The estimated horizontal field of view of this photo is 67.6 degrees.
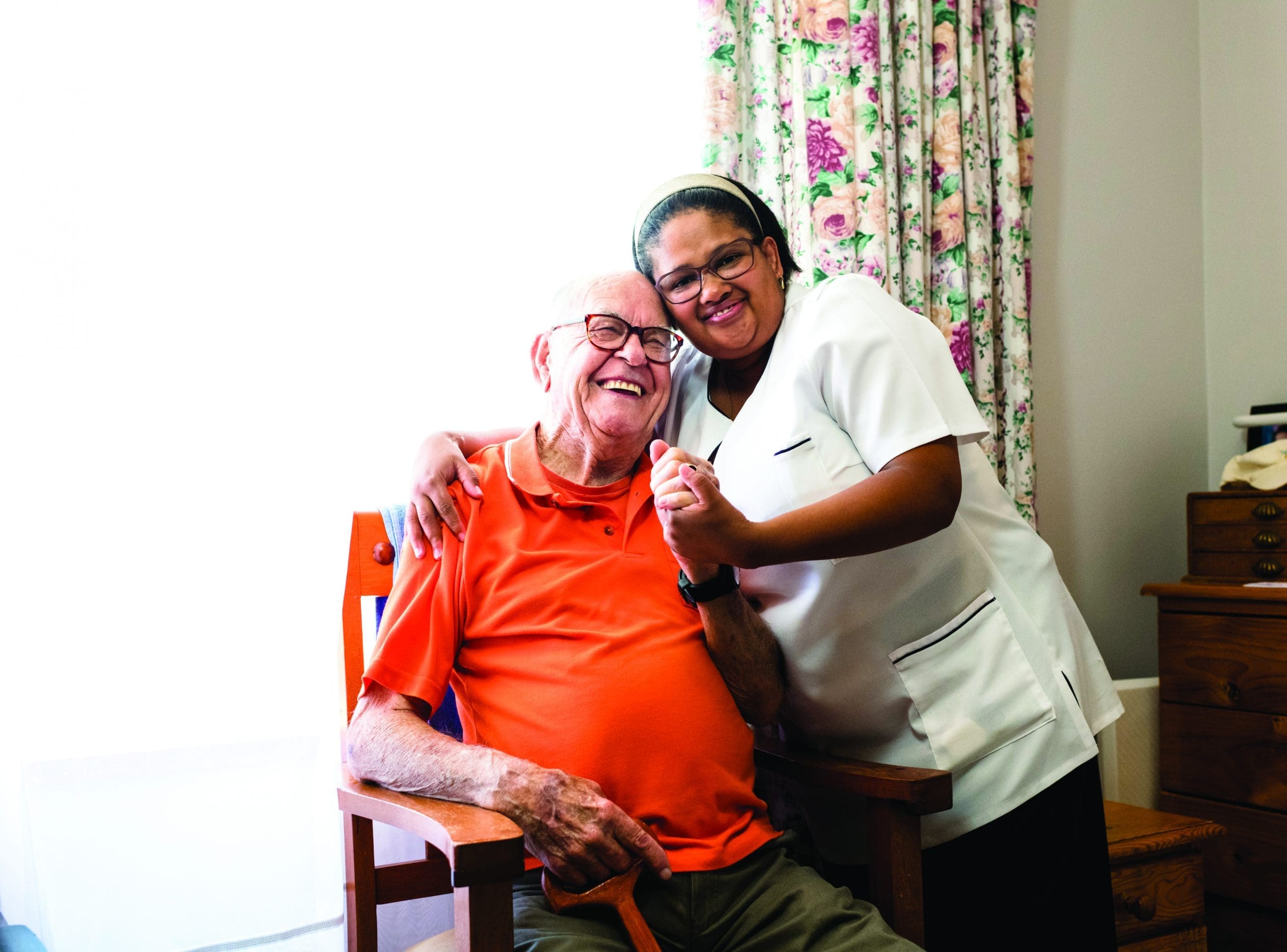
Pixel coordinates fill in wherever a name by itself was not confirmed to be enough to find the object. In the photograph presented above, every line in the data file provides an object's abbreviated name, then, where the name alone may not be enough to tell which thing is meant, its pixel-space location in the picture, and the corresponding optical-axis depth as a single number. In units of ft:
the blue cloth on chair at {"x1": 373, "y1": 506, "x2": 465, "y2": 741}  4.95
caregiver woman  4.42
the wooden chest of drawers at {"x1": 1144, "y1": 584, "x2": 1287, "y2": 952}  7.24
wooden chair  3.19
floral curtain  7.17
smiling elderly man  3.88
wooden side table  5.97
